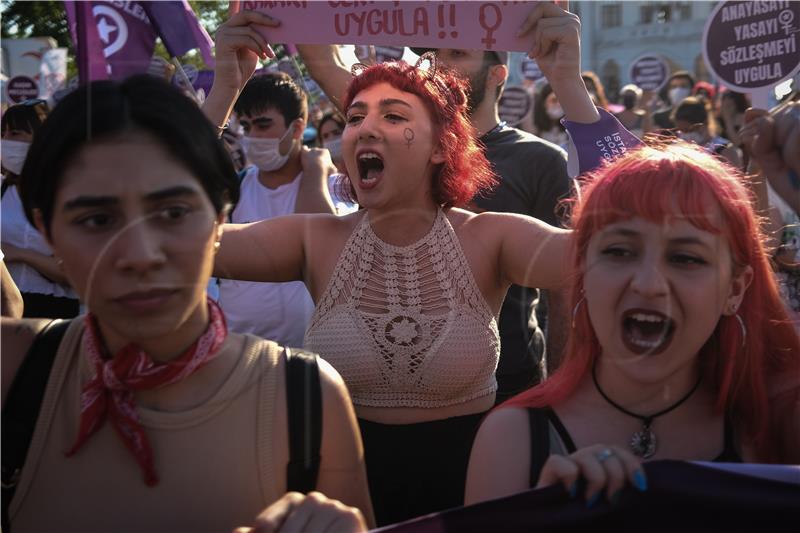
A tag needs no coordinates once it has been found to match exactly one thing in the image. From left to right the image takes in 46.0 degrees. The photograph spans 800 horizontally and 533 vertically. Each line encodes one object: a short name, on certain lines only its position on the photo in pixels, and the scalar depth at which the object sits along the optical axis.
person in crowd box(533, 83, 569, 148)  8.38
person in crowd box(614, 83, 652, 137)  7.82
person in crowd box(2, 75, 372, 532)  1.54
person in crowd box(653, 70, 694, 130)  11.53
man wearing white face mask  3.95
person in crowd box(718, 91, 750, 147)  5.90
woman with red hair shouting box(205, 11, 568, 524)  2.47
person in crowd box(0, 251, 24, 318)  2.62
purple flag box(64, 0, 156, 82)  1.73
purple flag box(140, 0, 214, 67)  2.95
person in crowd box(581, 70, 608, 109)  7.35
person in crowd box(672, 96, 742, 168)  6.14
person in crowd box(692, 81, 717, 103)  9.84
